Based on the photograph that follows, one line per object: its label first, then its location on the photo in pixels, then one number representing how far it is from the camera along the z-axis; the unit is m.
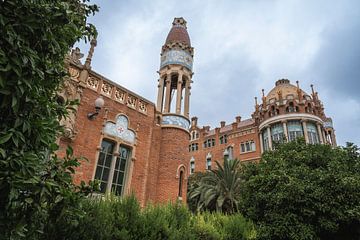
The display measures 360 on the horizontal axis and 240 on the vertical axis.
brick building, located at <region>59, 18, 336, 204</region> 9.40
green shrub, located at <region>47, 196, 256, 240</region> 5.15
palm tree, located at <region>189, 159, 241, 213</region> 19.45
